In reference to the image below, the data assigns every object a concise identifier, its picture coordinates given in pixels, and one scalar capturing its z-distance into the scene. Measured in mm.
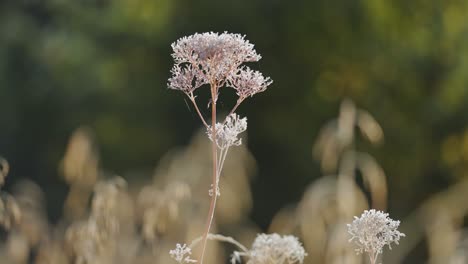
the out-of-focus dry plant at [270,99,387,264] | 2931
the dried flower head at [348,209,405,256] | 1821
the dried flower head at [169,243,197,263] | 1824
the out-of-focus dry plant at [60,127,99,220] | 3221
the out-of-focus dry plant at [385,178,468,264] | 2905
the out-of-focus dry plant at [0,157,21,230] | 2070
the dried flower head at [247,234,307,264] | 1776
